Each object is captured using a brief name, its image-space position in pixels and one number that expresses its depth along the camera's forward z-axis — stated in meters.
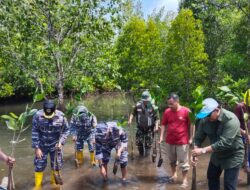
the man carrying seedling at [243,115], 6.96
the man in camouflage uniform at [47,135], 7.38
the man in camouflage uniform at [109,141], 7.82
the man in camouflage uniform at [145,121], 10.11
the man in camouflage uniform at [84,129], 9.53
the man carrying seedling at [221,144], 4.93
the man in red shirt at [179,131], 7.67
